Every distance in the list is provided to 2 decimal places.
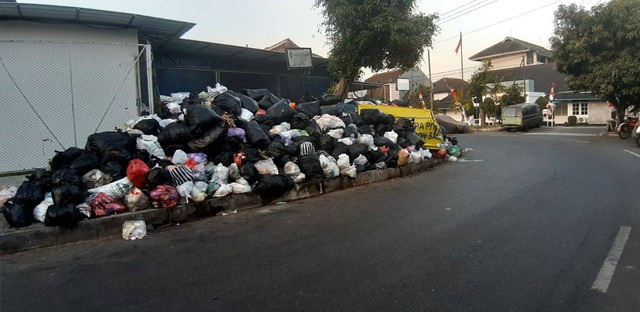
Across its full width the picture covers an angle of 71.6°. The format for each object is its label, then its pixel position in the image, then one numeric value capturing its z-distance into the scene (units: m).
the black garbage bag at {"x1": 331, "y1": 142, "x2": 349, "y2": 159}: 8.65
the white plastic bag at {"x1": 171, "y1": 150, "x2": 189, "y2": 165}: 6.96
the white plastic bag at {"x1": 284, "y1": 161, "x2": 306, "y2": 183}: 7.54
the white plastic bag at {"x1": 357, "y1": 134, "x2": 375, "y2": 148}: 9.66
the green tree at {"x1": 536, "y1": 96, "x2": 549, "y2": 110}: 42.44
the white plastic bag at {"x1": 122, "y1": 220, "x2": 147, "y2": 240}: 5.36
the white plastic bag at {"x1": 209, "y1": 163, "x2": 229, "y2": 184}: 6.82
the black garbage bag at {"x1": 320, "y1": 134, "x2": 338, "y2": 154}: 8.82
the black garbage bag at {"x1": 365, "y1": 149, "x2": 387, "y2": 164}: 9.43
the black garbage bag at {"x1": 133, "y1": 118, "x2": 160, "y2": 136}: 7.75
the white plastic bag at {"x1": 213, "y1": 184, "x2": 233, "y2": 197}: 6.57
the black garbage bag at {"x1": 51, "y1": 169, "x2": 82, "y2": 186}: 5.84
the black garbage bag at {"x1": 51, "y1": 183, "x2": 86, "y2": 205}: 5.50
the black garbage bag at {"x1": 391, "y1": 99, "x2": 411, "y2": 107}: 13.90
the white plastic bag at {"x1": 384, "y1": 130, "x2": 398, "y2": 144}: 10.56
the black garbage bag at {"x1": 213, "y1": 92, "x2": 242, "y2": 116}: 8.52
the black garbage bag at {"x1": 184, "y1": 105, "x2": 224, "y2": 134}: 7.31
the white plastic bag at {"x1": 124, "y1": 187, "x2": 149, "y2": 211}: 5.81
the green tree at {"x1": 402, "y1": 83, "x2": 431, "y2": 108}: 38.57
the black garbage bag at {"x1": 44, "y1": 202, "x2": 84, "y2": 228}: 5.18
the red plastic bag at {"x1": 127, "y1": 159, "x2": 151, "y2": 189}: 6.16
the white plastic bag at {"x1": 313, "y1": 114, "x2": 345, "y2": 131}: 9.73
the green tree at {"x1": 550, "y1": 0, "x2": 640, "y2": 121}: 19.42
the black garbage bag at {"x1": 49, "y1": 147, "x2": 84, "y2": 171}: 6.48
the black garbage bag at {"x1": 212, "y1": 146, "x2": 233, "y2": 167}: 7.26
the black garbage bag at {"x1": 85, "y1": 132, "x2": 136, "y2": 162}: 6.56
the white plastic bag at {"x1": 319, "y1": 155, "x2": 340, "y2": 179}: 8.09
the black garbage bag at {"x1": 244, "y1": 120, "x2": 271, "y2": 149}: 7.81
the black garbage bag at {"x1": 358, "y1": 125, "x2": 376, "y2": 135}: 10.34
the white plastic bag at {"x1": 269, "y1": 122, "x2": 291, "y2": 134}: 8.80
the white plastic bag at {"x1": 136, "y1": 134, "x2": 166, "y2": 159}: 7.07
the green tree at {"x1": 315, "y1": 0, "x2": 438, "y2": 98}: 15.30
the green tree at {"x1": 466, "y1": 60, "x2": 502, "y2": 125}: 34.00
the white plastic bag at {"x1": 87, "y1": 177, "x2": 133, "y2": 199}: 5.88
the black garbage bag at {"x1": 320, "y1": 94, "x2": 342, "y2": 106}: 11.87
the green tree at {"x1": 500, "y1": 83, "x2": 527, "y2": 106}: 38.03
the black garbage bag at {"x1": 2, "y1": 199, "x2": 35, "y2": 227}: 5.22
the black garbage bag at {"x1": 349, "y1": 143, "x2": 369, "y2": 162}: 9.02
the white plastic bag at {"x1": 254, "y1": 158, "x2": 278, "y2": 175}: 7.19
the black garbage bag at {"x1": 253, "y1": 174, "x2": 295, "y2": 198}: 6.97
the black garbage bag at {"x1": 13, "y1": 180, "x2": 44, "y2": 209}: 5.47
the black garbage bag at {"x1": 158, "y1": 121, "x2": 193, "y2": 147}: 7.30
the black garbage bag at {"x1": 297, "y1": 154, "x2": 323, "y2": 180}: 7.77
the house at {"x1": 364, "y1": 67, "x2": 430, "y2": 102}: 53.70
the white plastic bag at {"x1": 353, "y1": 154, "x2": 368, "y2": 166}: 9.01
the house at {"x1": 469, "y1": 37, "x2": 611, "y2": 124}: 40.56
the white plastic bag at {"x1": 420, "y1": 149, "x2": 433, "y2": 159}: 11.12
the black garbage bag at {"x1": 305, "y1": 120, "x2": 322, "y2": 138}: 9.16
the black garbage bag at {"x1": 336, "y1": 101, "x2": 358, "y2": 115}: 11.18
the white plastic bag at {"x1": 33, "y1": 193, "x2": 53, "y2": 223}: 5.40
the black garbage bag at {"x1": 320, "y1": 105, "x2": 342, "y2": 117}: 10.63
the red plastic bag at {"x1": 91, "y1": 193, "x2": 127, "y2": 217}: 5.61
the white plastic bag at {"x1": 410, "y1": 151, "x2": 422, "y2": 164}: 10.45
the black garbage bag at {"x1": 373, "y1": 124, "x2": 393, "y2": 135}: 10.88
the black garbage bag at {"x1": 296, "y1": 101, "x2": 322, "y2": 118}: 10.61
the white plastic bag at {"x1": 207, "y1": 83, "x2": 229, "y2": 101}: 10.50
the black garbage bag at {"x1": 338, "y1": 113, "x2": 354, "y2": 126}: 10.41
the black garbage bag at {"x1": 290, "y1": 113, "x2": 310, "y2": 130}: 9.43
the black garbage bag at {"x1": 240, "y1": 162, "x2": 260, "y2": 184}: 7.06
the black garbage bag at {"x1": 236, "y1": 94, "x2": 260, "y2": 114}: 9.52
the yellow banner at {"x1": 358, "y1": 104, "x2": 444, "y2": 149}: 11.79
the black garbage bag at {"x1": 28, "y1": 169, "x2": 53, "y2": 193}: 5.88
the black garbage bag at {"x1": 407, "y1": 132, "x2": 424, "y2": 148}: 11.24
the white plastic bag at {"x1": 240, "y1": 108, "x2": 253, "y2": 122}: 8.65
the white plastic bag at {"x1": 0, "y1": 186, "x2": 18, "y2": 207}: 5.95
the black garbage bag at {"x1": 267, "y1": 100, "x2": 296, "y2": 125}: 9.33
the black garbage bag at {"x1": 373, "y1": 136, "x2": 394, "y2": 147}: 10.13
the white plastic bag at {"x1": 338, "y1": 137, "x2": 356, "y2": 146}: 9.27
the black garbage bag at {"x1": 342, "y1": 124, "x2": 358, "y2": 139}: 9.66
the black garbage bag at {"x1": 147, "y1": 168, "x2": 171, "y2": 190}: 6.18
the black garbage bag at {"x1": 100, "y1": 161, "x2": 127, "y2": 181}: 6.30
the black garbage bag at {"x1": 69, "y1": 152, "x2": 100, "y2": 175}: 6.23
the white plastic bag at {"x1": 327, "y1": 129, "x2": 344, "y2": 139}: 9.42
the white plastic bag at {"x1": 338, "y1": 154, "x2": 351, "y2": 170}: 8.38
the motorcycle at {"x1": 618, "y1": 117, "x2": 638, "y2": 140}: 20.89
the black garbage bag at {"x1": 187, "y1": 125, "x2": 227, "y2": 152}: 7.30
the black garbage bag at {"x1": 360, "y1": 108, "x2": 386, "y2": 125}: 10.84
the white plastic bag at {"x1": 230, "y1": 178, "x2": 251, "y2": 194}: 6.81
